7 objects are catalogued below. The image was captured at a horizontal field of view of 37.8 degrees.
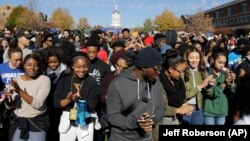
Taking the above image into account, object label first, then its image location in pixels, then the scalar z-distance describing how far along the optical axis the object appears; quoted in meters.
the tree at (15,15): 68.50
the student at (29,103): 4.80
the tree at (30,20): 53.44
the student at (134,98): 3.71
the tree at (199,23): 79.44
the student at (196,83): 5.65
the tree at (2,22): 75.51
